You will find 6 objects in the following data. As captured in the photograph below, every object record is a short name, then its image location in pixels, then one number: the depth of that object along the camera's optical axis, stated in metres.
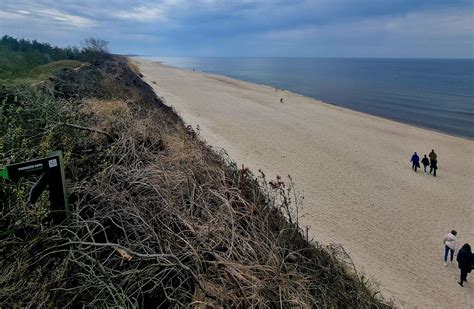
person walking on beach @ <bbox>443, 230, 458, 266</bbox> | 9.16
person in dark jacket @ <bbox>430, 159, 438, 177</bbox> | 16.80
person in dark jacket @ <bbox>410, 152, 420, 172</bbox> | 17.23
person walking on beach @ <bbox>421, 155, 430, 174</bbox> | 17.13
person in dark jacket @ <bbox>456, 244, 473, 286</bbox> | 8.43
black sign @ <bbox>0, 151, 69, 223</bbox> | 3.37
